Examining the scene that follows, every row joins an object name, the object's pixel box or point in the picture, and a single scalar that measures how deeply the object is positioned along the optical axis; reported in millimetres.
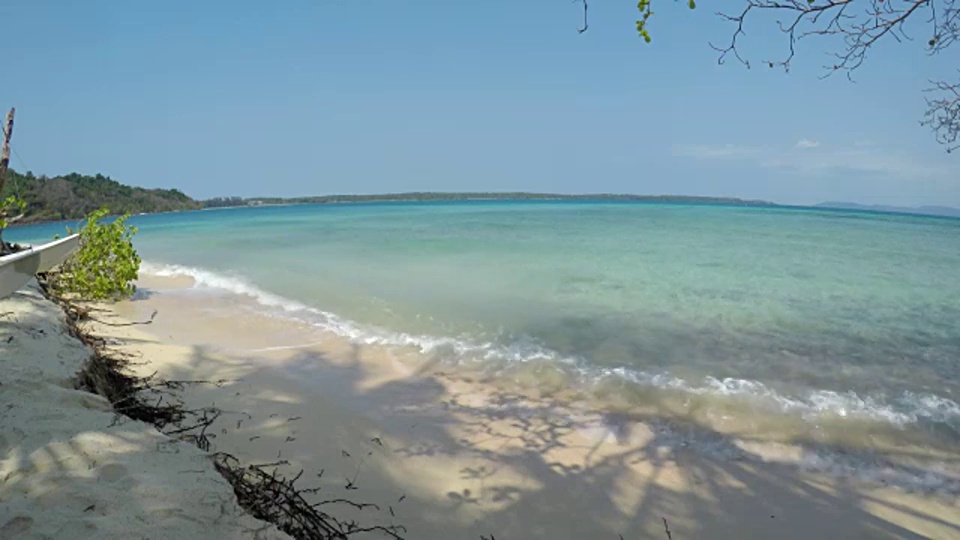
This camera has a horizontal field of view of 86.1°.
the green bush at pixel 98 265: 7422
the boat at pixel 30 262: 4297
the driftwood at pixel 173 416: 1992
